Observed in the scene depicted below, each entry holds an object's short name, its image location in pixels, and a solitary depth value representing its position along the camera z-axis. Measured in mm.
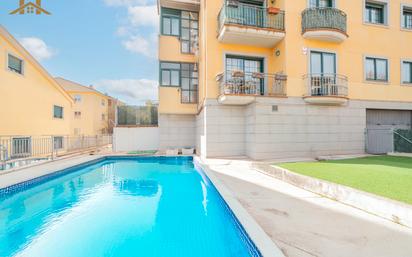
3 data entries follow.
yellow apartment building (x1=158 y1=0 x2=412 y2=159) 10078
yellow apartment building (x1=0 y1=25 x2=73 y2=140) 11000
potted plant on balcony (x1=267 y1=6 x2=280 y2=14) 10162
